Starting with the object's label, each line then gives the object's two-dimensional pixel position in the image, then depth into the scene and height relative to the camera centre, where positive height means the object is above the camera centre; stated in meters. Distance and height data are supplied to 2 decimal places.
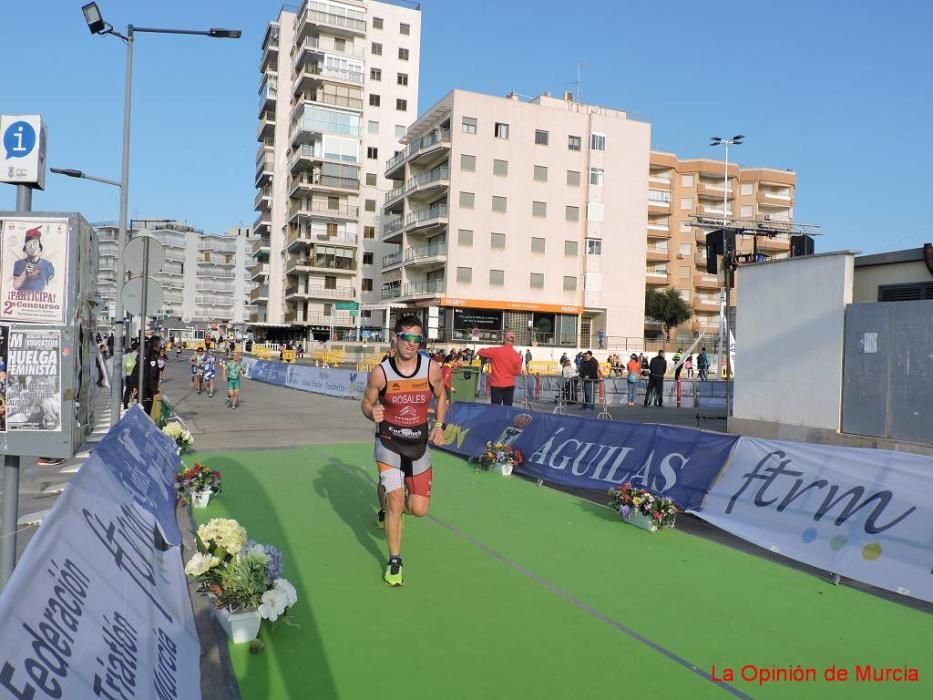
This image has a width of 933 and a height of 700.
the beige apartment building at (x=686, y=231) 74.75 +13.46
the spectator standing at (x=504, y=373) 13.78 -0.47
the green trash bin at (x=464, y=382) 18.14 -0.90
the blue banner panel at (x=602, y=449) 7.72 -1.28
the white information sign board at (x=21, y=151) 4.50 +1.15
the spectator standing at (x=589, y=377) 22.22 -0.78
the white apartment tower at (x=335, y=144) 71.06 +20.89
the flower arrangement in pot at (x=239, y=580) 4.43 -1.56
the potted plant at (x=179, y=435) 9.36 -1.33
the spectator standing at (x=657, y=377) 23.23 -0.75
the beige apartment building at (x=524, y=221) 53.00 +10.22
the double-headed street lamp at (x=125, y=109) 9.82 +4.65
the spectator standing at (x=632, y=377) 25.36 -0.86
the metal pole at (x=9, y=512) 4.16 -1.08
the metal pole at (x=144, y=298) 9.55 +0.52
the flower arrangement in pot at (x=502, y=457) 10.58 -1.64
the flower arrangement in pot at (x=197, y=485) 7.71 -1.64
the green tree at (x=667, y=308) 70.38 +4.71
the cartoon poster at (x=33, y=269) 4.43 +0.39
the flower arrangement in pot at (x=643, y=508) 7.38 -1.64
